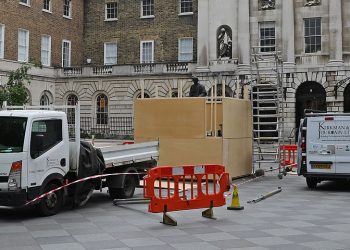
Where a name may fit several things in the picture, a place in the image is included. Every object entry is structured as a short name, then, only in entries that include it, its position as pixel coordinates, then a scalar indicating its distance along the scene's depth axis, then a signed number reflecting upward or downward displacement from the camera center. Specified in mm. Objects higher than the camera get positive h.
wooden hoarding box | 17766 +228
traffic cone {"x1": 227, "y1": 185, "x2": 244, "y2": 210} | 12086 -1583
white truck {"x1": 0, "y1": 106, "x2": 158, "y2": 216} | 10438 -547
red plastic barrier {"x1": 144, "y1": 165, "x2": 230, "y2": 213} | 10227 -1146
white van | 15711 -335
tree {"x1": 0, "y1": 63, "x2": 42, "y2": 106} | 18625 +1619
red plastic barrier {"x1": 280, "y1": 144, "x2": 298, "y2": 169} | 24391 -925
